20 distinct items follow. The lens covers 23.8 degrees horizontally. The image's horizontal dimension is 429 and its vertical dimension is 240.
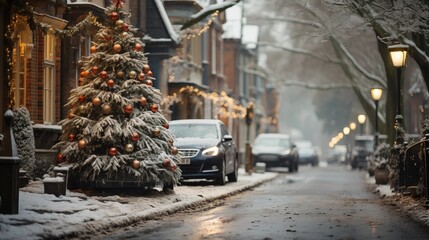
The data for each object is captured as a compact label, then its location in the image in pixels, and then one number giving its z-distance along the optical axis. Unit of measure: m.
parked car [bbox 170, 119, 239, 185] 26.34
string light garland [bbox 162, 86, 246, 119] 39.33
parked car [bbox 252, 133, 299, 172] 46.03
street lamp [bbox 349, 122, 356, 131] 79.98
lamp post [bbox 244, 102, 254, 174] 37.42
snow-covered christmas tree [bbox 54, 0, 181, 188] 19.30
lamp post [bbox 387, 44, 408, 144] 24.16
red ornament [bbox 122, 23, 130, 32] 19.91
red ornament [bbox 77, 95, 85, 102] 19.69
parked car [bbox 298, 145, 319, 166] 76.94
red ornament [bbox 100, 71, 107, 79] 19.60
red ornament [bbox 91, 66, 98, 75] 19.83
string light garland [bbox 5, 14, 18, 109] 19.94
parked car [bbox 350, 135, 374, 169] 55.72
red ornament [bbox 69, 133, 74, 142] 19.64
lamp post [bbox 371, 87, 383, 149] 34.62
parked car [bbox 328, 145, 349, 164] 83.12
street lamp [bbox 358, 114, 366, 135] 53.62
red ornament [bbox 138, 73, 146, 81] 19.92
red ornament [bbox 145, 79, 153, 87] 20.16
